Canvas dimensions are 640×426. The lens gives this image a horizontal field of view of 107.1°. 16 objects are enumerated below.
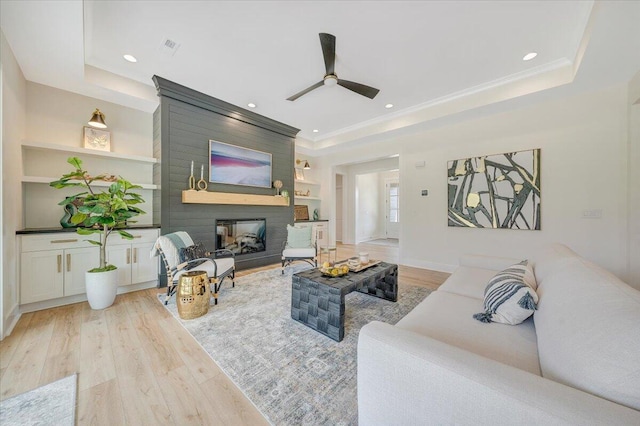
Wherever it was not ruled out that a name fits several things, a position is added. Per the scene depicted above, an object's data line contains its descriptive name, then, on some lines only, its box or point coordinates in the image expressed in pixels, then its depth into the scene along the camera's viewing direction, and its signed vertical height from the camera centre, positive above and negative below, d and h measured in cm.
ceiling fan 230 +159
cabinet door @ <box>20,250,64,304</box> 247 -68
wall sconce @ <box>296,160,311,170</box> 610 +121
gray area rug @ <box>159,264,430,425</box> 137 -110
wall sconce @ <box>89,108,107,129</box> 307 +121
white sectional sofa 63 -50
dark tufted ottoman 203 -78
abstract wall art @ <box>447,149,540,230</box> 350 +33
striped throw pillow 135 -53
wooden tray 250 -60
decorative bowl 233 -60
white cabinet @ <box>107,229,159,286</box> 300 -58
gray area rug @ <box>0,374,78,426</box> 127 -111
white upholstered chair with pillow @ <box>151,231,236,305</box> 279 -60
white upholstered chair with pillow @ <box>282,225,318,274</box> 411 -64
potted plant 246 -6
